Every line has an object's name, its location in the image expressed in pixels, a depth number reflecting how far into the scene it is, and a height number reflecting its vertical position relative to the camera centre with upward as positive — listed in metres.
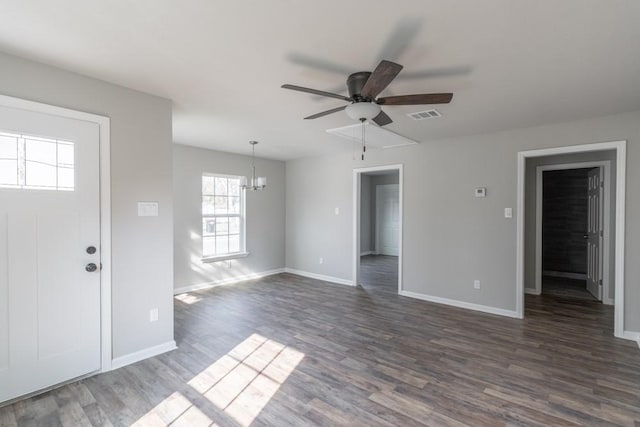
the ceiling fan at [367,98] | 2.16 +0.83
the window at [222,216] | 5.59 -0.11
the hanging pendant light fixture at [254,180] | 5.15 +0.57
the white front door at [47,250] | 2.21 -0.31
